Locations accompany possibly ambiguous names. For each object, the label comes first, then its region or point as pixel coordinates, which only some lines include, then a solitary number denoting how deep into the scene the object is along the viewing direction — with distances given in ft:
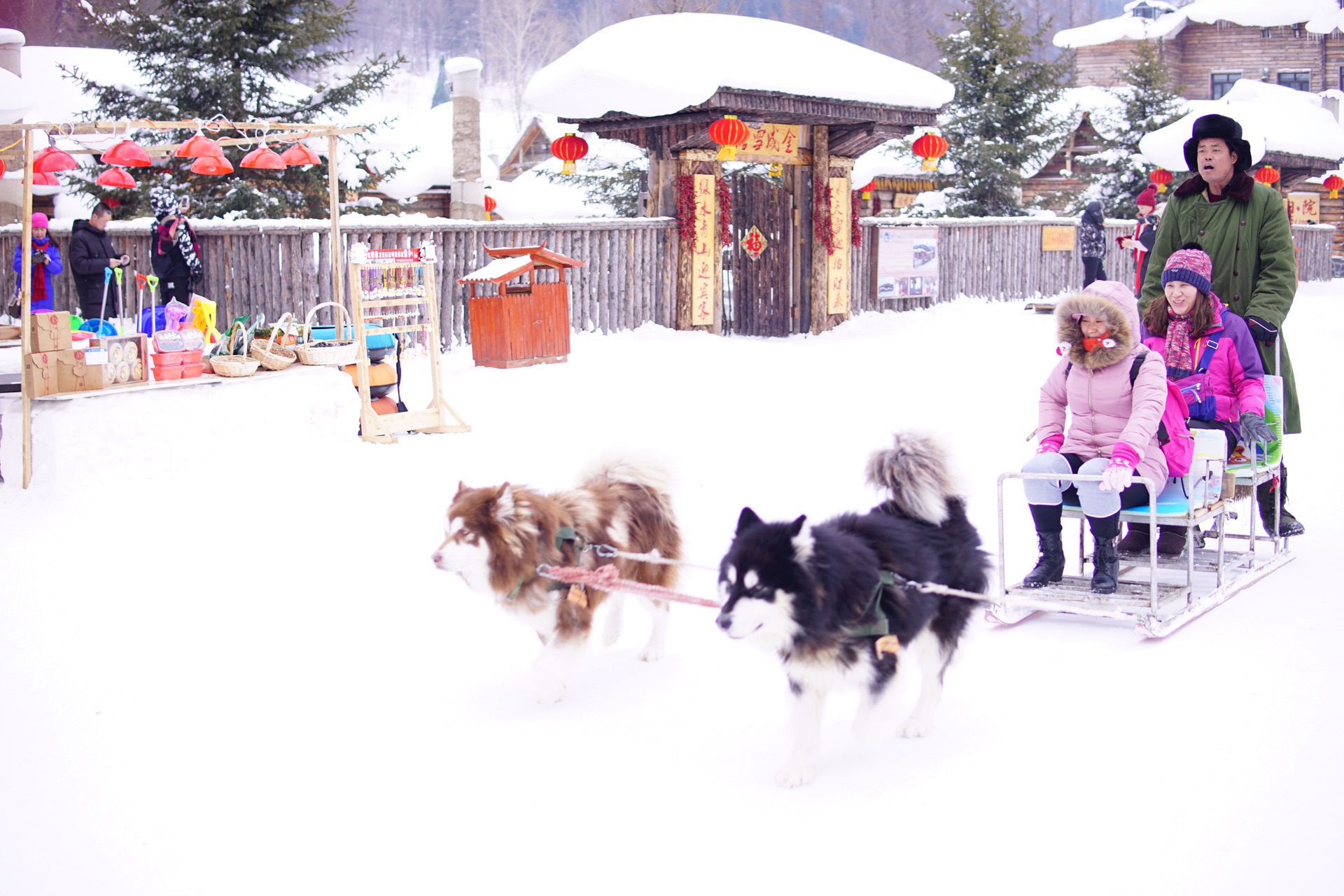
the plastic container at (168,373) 23.54
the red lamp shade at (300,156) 28.19
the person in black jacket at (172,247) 35.35
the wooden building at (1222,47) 130.82
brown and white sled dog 11.35
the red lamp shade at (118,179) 38.47
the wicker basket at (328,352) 25.41
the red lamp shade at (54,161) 26.71
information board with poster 56.49
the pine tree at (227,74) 47.16
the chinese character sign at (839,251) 49.60
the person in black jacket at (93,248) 34.99
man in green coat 16.84
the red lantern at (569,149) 45.32
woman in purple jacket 15.67
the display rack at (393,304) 26.45
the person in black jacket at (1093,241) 58.13
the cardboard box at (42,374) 21.18
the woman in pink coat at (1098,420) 13.65
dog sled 13.66
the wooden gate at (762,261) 48.42
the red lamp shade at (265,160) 28.17
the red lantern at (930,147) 49.60
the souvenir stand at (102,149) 21.16
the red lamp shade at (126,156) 26.73
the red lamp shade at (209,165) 28.43
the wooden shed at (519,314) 35.68
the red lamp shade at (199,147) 27.43
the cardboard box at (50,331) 21.47
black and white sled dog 9.40
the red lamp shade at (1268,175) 77.36
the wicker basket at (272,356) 24.76
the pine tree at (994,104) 74.79
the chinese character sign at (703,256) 45.11
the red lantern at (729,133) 40.63
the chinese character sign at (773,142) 44.98
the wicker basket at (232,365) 23.91
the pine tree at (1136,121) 80.94
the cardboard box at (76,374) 21.75
